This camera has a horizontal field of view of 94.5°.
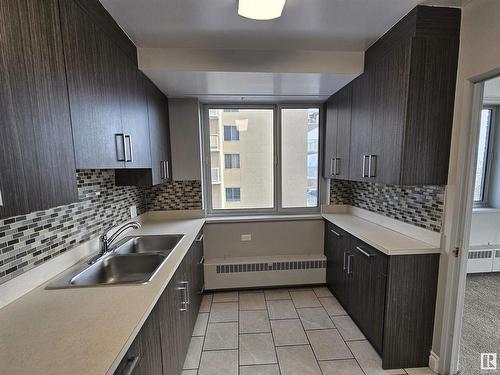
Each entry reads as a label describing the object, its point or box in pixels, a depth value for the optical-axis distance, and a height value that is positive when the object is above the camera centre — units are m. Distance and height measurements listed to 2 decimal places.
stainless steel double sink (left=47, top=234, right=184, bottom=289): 1.34 -0.72
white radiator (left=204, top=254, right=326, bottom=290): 2.84 -1.36
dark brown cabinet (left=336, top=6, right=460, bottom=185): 1.57 +0.48
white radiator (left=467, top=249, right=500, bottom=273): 3.00 -1.31
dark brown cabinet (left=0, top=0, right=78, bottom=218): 0.76 +0.19
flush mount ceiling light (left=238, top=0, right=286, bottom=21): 1.31 +0.89
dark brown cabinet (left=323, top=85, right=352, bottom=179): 2.52 +0.31
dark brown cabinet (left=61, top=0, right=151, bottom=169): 1.12 +0.43
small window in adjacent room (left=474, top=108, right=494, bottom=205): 3.11 +0.05
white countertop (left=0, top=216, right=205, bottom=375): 0.76 -0.65
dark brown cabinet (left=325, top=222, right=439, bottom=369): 1.73 -1.12
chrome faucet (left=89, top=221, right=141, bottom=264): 1.73 -0.59
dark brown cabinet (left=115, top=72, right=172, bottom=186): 2.15 +0.18
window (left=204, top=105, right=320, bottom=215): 3.14 +0.04
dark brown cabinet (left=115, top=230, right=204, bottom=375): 1.01 -0.96
